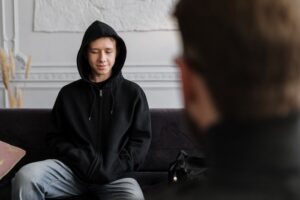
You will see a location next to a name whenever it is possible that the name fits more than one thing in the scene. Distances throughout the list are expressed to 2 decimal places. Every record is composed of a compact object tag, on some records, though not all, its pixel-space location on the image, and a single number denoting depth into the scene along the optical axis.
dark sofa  2.71
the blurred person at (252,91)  0.56
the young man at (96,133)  2.37
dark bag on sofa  2.31
